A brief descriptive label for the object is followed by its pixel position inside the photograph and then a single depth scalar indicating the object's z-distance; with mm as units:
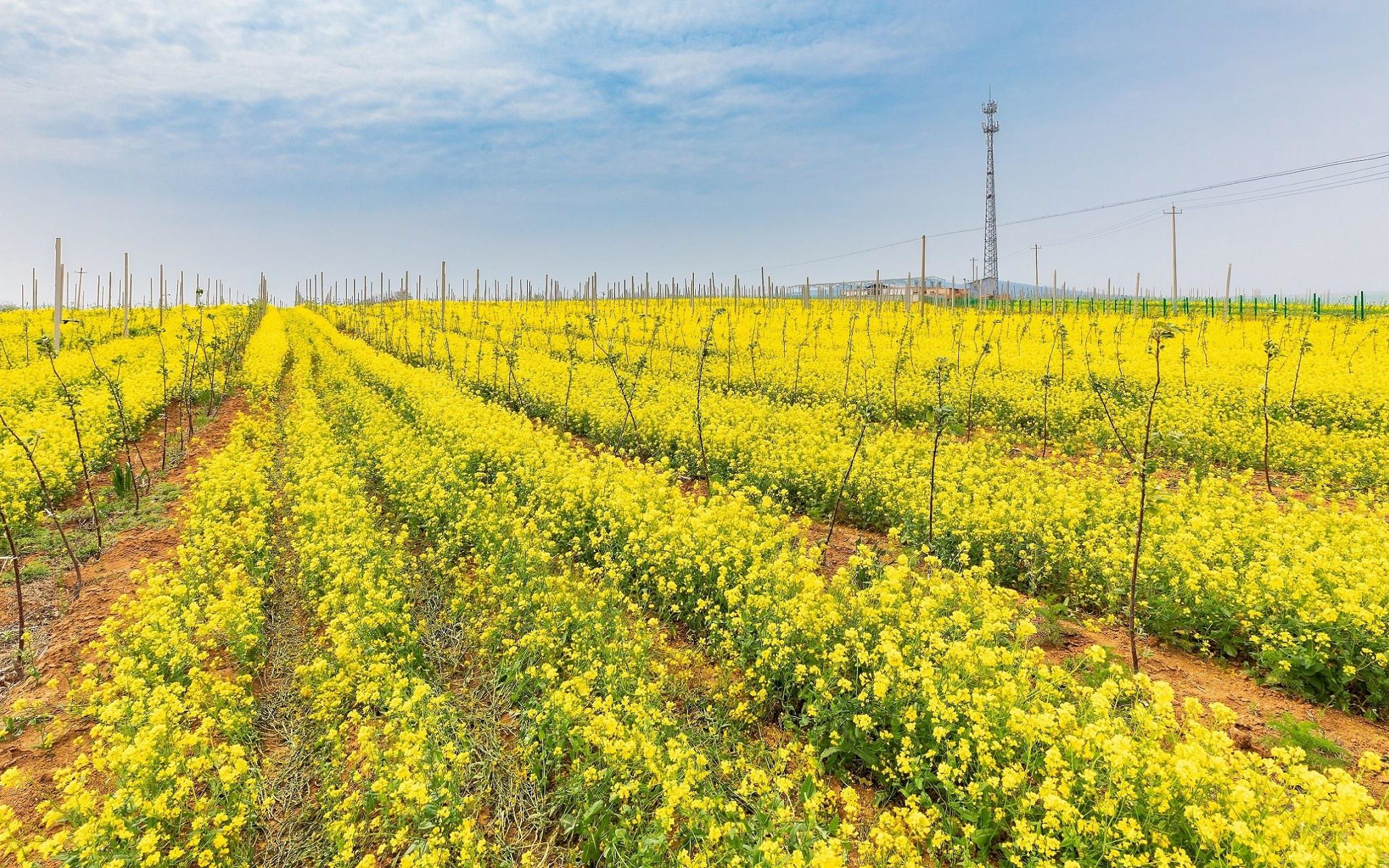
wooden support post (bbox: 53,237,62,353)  19125
